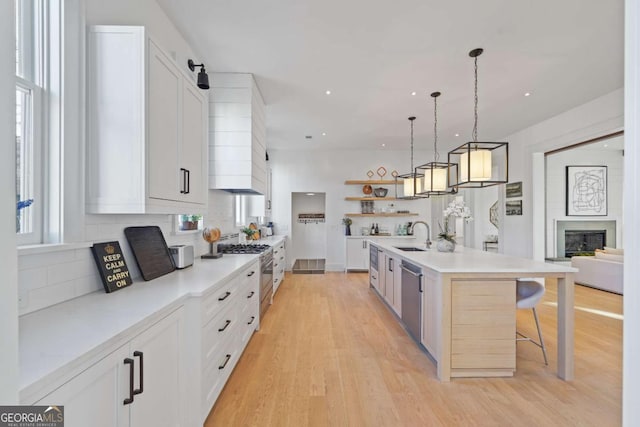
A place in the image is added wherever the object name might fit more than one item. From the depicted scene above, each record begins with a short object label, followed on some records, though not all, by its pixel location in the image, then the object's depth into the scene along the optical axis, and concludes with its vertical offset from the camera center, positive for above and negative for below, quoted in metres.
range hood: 3.49 +0.99
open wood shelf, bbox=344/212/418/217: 7.21 -0.02
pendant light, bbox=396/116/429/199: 4.34 +0.42
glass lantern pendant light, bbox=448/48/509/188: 2.88 +0.48
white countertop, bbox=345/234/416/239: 6.75 -0.55
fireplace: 6.75 -0.65
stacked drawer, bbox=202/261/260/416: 1.81 -0.87
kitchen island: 2.37 -0.85
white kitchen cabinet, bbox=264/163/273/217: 6.89 +0.51
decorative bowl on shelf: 7.16 +0.51
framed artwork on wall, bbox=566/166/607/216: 6.76 +0.54
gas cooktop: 3.53 -0.46
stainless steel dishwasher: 2.84 -0.88
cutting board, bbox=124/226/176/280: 1.99 -0.28
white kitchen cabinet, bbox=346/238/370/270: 6.95 -0.97
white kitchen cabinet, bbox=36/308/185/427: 0.93 -0.66
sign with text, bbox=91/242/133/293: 1.68 -0.32
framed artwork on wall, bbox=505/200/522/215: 6.16 +0.13
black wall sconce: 2.61 +1.17
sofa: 4.86 -0.98
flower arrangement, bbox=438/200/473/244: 3.41 +0.02
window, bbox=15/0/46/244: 1.37 +0.46
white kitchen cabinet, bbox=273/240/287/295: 4.72 -0.91
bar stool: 2.50 -0.71
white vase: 3.51 -0.39
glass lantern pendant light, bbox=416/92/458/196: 3.80 +0.44
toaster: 2.36 -0.34
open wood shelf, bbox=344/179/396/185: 7.10 +0.75
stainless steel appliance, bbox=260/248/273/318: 3.50 -0.86
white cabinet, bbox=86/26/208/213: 1.66 +0.53
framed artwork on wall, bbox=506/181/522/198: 6.15 +0.52
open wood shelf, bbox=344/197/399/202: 7.12 +0.36
